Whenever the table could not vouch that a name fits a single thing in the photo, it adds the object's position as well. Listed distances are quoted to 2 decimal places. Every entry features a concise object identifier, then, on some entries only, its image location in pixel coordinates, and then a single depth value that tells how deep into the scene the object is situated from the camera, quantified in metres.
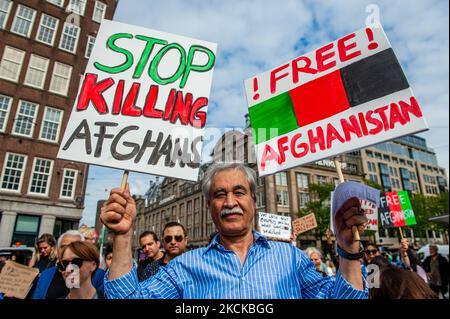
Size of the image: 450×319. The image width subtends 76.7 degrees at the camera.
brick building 16.06
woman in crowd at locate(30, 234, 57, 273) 4.20
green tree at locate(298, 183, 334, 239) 31.78
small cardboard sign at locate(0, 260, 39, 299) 2.49
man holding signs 1.34
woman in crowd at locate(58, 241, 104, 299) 2.24
